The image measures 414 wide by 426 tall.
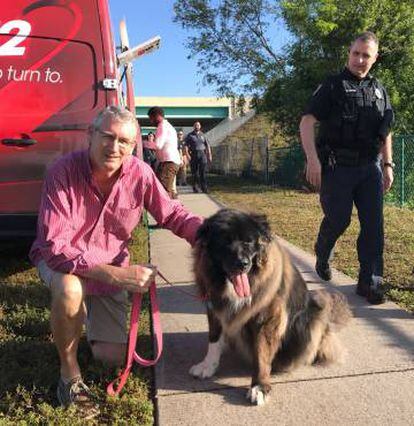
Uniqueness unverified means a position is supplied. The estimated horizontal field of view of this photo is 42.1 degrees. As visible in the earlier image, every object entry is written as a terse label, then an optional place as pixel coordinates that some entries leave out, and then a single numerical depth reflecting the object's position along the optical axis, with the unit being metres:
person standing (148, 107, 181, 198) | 8.77
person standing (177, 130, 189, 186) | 17.44
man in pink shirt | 2.94
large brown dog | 3.01
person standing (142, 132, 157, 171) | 14.53
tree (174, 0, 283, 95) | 20.25
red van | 4.75
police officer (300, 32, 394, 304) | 4.47
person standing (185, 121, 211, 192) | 15.37
